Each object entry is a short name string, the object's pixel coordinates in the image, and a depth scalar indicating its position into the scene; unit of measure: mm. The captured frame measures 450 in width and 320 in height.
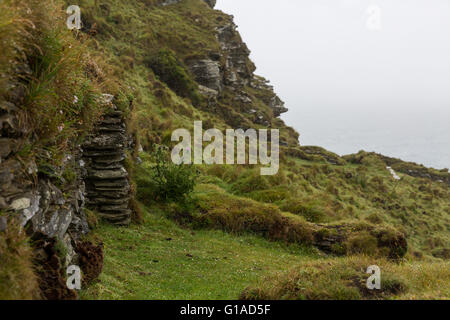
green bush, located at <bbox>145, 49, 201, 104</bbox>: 39281
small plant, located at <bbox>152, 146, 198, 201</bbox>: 15445
